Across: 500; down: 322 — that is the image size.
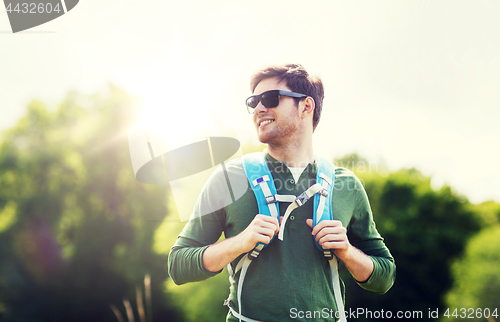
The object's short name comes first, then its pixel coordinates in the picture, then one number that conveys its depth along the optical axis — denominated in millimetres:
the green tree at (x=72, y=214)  12883
